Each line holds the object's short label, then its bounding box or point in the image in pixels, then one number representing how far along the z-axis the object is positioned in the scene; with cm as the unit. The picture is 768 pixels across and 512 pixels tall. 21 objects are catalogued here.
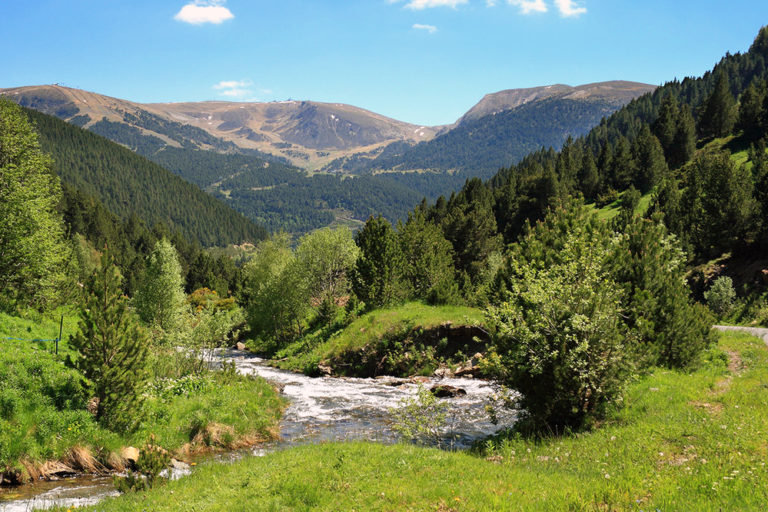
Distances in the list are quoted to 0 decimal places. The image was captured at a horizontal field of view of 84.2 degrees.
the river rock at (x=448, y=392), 2573
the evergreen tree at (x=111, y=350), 1678
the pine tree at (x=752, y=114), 8906
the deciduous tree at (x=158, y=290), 5047
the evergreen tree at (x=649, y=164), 8888
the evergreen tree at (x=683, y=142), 9569
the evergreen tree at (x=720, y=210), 4869
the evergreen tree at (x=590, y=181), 10119
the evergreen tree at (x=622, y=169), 9488
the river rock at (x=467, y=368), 3050
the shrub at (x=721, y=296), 4131
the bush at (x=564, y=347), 1373
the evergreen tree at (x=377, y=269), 4359
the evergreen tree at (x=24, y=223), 2705
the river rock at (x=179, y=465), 1692
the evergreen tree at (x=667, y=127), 10094
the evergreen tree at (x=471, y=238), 7006
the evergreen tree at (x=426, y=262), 4072
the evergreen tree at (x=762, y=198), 4631
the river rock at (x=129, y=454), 1723
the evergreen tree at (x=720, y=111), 9894
